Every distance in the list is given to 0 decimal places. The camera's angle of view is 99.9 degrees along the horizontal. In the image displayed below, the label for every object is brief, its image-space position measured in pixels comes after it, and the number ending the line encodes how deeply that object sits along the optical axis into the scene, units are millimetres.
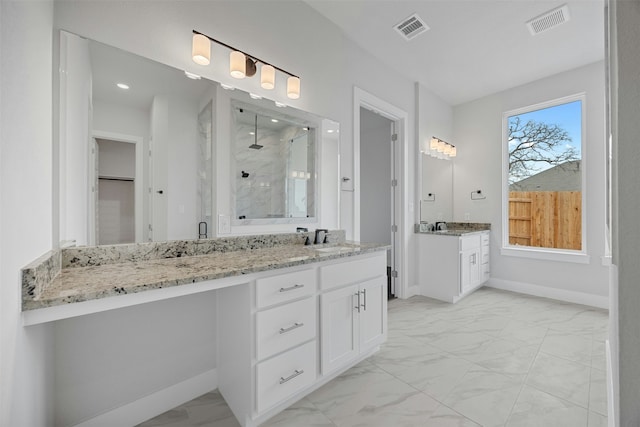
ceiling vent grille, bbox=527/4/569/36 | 2422
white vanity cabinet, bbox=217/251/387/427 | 1359
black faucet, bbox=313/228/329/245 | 2314
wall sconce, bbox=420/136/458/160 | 3934
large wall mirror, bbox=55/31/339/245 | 1332
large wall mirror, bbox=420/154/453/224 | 3936
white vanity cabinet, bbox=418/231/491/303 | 3355
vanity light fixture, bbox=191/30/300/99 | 1646
